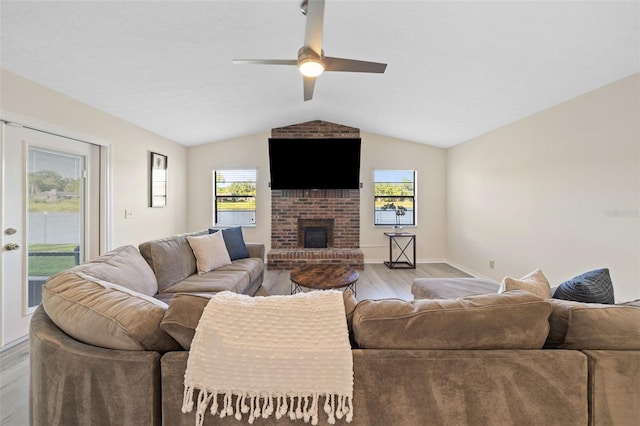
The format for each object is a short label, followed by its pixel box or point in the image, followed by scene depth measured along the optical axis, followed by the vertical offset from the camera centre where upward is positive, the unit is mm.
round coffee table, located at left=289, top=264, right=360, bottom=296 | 2676 -681
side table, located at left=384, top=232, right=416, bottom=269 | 5242 -710
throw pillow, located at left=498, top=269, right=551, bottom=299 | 1478 -401
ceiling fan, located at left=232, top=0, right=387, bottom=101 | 1693 +1159
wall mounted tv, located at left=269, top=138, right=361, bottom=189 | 5211 +993
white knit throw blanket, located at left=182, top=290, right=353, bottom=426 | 873 -513
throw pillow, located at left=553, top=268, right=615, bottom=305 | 1343 -386
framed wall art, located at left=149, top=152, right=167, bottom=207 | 4359 +553
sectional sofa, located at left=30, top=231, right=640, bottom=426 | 908 -512
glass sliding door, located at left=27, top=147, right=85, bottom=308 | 2580 -17
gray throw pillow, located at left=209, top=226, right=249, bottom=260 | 3510 -398
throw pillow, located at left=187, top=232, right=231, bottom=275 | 2943 -435
